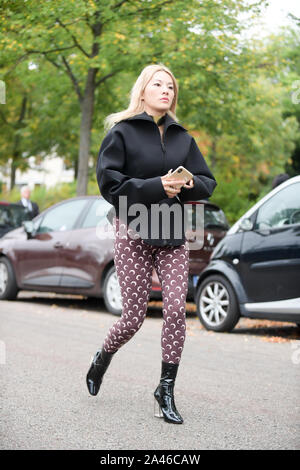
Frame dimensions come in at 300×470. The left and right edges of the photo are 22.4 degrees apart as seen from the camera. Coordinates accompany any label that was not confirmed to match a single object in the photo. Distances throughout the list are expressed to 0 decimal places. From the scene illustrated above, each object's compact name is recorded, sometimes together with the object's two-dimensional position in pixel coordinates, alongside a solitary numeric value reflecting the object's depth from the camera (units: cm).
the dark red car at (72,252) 1003
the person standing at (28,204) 1484
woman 416
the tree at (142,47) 1304
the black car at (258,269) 780
